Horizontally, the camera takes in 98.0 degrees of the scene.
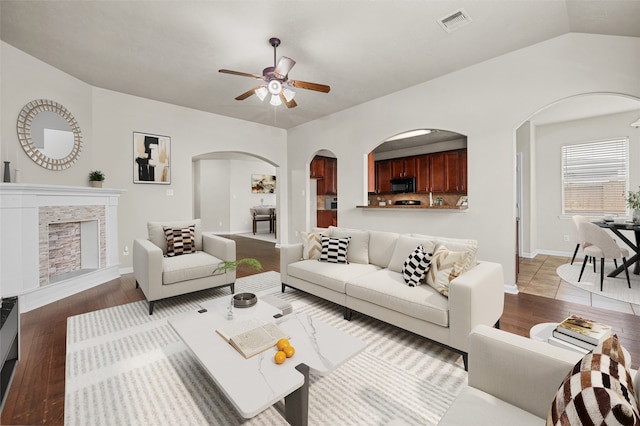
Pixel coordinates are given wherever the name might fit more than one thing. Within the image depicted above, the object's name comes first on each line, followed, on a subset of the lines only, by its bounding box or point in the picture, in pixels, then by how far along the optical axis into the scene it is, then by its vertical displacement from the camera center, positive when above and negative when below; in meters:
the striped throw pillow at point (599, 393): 0.63 -0.46
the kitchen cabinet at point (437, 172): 6.94 +1.00
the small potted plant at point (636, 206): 3.81 +0.06
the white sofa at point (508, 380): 1.00 -0.66
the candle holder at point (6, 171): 3.12 +0.48
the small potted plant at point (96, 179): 4.14 +0.51
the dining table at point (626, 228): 3.56 -0.29
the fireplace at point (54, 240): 2.97 -0.35
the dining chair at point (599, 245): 3.70 -0.47
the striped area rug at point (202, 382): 1.56 -1.12
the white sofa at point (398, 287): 1.95 -0.66
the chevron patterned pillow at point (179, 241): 3.52 -0.36
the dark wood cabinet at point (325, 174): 8.11 +1.11
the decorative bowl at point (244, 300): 2.16 -0.69
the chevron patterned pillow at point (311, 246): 3.46 -0.42
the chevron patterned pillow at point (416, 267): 2.40 -0.48
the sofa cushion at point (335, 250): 3.21 -0.45
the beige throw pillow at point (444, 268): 2.17 -0.46
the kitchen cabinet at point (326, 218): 8.16 -0.18
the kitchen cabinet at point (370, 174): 5.36 +0.75
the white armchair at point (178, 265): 2.84 -0.58
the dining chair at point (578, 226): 4.13 -0.23
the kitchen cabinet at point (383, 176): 8.13 +1.05
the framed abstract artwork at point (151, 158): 4.73 +0.95
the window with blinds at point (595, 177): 5.09 +0.64
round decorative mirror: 3.43 +1.04
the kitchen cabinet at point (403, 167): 7.55 +1.23
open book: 1.58 -0.76
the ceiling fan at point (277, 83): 2.96 +1.45
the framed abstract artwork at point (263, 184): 10.67 +1.11
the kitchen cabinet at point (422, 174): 7.22 +0.98
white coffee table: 1.27 -0.80
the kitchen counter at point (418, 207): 3.91 +0.06
